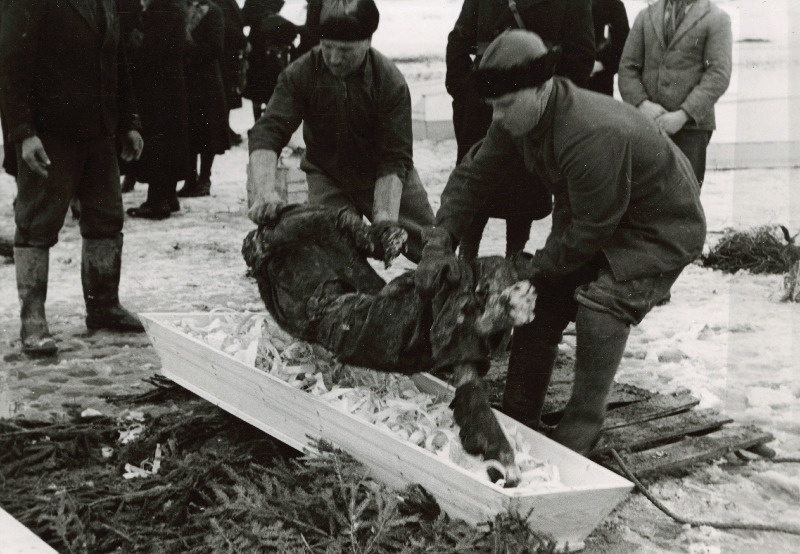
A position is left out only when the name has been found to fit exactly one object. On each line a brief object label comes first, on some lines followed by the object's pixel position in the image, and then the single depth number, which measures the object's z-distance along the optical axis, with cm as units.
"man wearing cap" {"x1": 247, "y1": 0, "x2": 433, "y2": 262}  503
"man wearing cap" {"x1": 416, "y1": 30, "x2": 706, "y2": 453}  370
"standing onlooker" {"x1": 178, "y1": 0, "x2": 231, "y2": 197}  948
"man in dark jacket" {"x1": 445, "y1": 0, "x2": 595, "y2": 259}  594
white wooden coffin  323
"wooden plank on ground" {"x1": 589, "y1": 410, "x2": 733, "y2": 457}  440
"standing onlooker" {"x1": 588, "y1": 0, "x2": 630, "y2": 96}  786
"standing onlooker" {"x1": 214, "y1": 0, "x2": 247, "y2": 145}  1041
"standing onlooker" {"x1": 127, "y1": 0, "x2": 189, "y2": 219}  888
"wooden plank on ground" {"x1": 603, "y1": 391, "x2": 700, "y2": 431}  473
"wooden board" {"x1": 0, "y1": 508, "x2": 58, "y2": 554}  319
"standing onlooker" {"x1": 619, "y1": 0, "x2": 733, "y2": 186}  644
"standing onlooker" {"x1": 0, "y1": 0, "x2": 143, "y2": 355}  555
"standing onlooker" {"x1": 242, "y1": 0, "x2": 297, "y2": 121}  1043
